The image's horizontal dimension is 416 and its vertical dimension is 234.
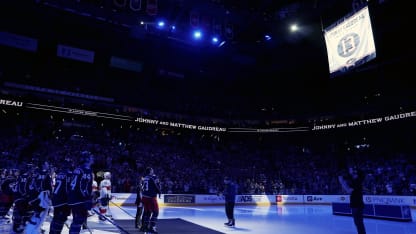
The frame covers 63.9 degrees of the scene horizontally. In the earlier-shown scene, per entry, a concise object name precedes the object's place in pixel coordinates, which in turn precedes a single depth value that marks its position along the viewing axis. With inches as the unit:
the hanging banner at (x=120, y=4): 644.1
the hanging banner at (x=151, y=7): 665.6
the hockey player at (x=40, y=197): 350.6
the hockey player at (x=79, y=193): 264.7
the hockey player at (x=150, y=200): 402.0
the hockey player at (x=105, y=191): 507.1
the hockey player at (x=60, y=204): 277.3
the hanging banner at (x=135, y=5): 645.9
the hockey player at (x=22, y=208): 396.3
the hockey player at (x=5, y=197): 469.4
